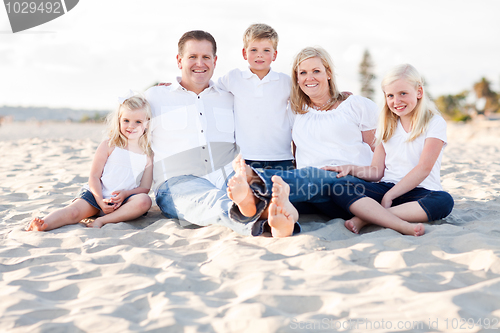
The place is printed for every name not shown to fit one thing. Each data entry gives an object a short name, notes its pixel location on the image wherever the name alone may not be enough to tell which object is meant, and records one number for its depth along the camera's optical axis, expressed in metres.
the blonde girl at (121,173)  3.23
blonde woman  3.05
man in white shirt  3.42
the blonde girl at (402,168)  2.84
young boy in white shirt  3.59
